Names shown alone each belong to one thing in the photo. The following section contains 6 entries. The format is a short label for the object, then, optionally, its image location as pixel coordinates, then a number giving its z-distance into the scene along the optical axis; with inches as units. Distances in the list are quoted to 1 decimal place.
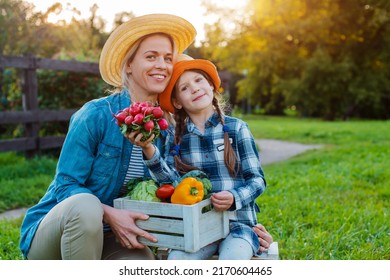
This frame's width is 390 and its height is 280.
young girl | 96.5
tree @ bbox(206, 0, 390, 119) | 823.1
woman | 88.6
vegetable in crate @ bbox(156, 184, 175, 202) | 92.7
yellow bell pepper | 88.6
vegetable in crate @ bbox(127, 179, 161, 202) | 92.2
